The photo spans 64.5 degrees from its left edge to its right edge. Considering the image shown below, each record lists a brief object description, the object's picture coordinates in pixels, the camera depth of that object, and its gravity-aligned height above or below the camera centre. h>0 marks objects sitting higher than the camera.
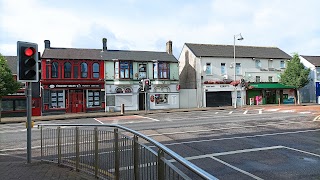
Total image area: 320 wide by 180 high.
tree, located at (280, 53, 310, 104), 36.53 +2.63
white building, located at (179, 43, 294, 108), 36.28 +2.73
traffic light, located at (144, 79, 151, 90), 29.14 +1.06
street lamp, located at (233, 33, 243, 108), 34.12 +3.98
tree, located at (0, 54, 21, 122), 23.91 +1.24
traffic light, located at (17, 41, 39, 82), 7.15 +0.92
